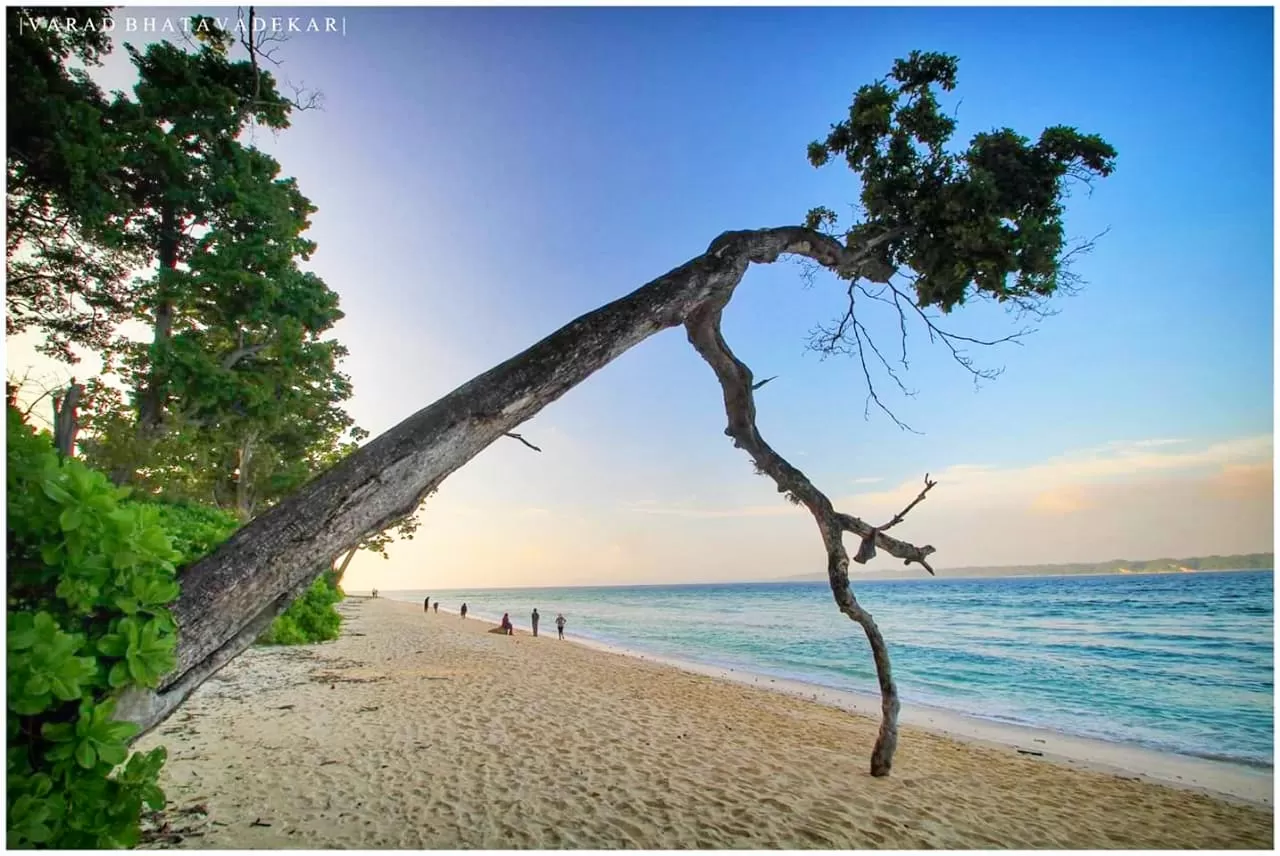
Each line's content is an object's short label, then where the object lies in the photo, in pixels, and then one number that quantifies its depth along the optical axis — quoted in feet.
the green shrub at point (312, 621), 50.57
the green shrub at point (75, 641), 6.45
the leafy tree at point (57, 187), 21.65
